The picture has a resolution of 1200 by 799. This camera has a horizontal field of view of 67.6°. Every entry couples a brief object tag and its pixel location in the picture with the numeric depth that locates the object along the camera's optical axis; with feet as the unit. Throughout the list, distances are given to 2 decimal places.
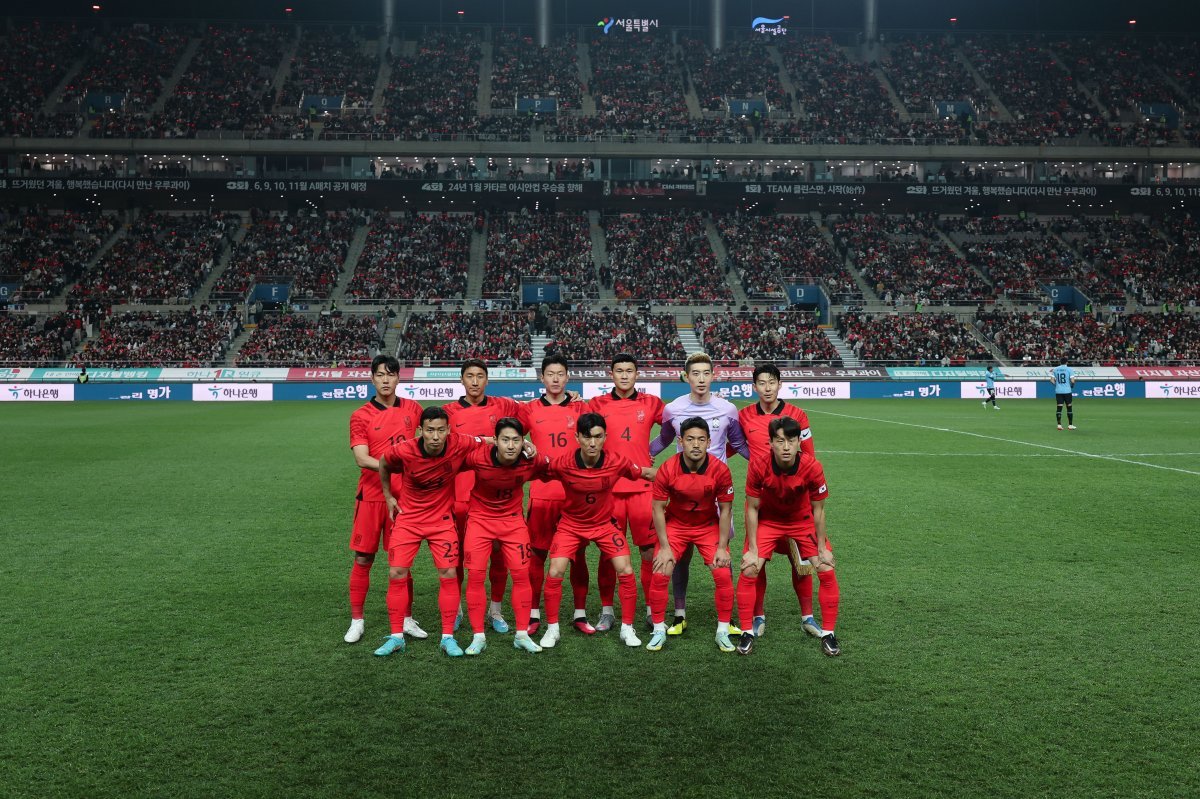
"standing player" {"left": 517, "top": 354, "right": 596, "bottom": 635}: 24.00
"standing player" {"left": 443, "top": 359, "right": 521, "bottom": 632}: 24.30
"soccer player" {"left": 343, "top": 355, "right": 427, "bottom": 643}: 23.36
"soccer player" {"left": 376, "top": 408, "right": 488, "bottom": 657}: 21.81
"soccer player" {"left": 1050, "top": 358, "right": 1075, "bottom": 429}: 76.69
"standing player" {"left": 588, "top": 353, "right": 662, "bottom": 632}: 23.98
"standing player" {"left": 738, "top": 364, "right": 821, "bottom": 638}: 23.20
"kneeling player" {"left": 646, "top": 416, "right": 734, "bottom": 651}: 22.24
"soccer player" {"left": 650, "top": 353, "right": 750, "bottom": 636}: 24.29
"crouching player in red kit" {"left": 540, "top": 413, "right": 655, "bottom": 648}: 22.31
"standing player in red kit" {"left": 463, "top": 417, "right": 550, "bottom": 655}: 21.81
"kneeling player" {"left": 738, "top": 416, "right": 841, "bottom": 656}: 21.74
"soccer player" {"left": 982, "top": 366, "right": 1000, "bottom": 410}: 109.60
